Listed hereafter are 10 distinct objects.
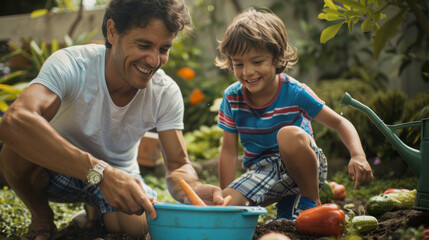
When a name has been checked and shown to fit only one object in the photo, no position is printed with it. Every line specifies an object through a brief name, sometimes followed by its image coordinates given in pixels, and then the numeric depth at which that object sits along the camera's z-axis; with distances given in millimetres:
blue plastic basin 1639
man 2277
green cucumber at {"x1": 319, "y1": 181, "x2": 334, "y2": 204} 2861
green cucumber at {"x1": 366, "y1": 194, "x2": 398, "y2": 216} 2318
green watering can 1876
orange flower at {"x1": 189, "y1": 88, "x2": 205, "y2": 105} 5973
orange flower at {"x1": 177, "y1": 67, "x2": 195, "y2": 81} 6150
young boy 2471
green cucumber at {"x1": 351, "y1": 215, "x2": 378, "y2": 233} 2031
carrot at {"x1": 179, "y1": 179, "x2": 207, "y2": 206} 1938
